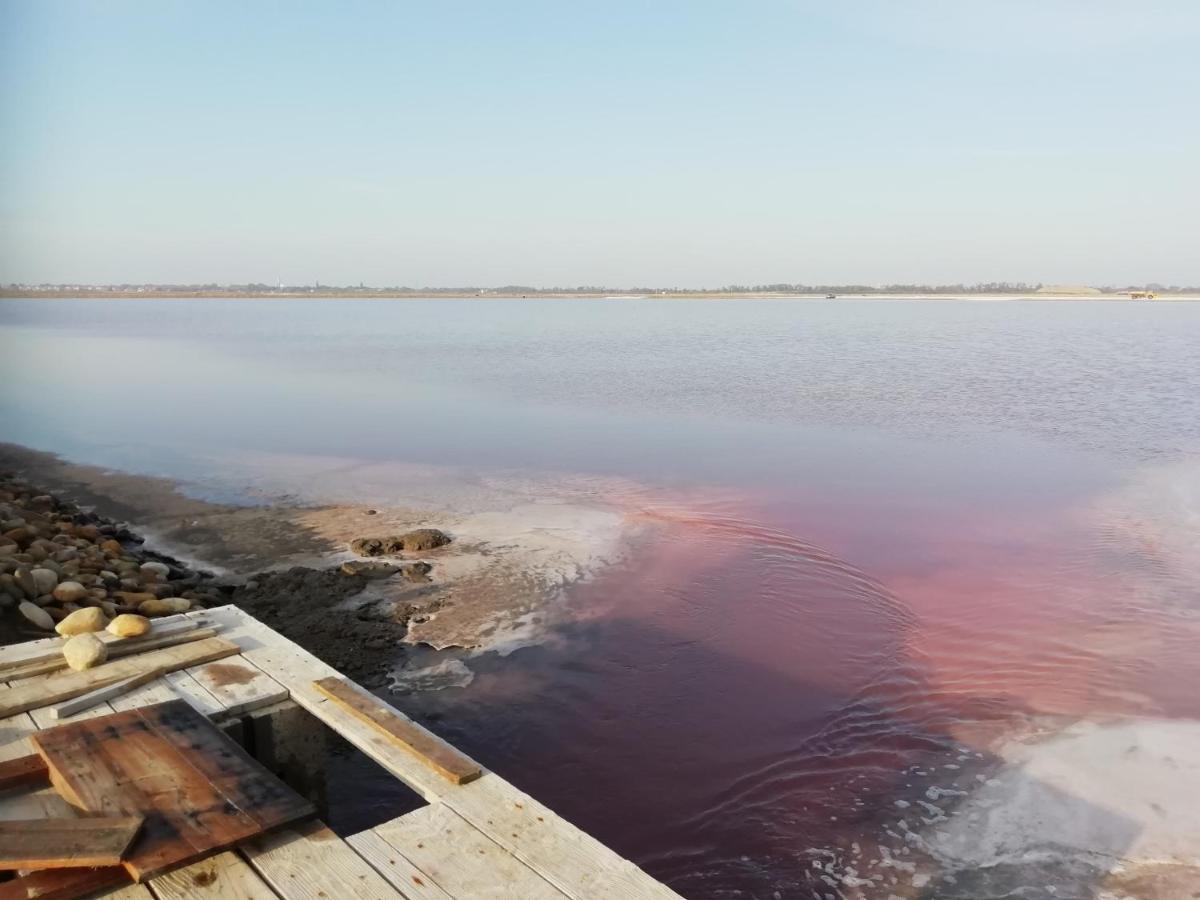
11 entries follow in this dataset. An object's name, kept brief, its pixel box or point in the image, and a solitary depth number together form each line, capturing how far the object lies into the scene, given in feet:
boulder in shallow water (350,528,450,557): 37.50
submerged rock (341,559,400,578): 34.37
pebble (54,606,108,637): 19.26
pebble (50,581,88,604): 26.53
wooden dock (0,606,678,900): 11.10
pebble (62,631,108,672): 17.48
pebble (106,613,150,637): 18.74
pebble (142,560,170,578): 32.45
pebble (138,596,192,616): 27.14
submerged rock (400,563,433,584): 34.12
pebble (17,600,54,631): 24.56
